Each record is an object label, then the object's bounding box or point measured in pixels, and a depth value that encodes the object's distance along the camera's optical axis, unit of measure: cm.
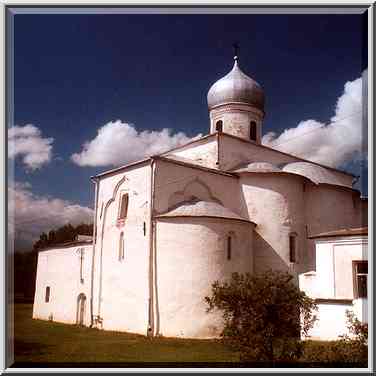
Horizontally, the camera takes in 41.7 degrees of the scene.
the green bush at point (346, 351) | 762
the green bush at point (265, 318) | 770
